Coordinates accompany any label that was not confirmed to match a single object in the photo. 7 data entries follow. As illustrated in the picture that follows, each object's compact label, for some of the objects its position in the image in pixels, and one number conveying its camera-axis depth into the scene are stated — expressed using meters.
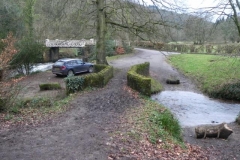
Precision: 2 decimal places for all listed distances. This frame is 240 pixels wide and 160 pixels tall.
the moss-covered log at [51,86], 17.86
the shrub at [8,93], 9.34
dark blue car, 21.78
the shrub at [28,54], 24.41
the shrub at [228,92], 17.32
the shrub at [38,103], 11.73
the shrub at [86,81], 14.21
